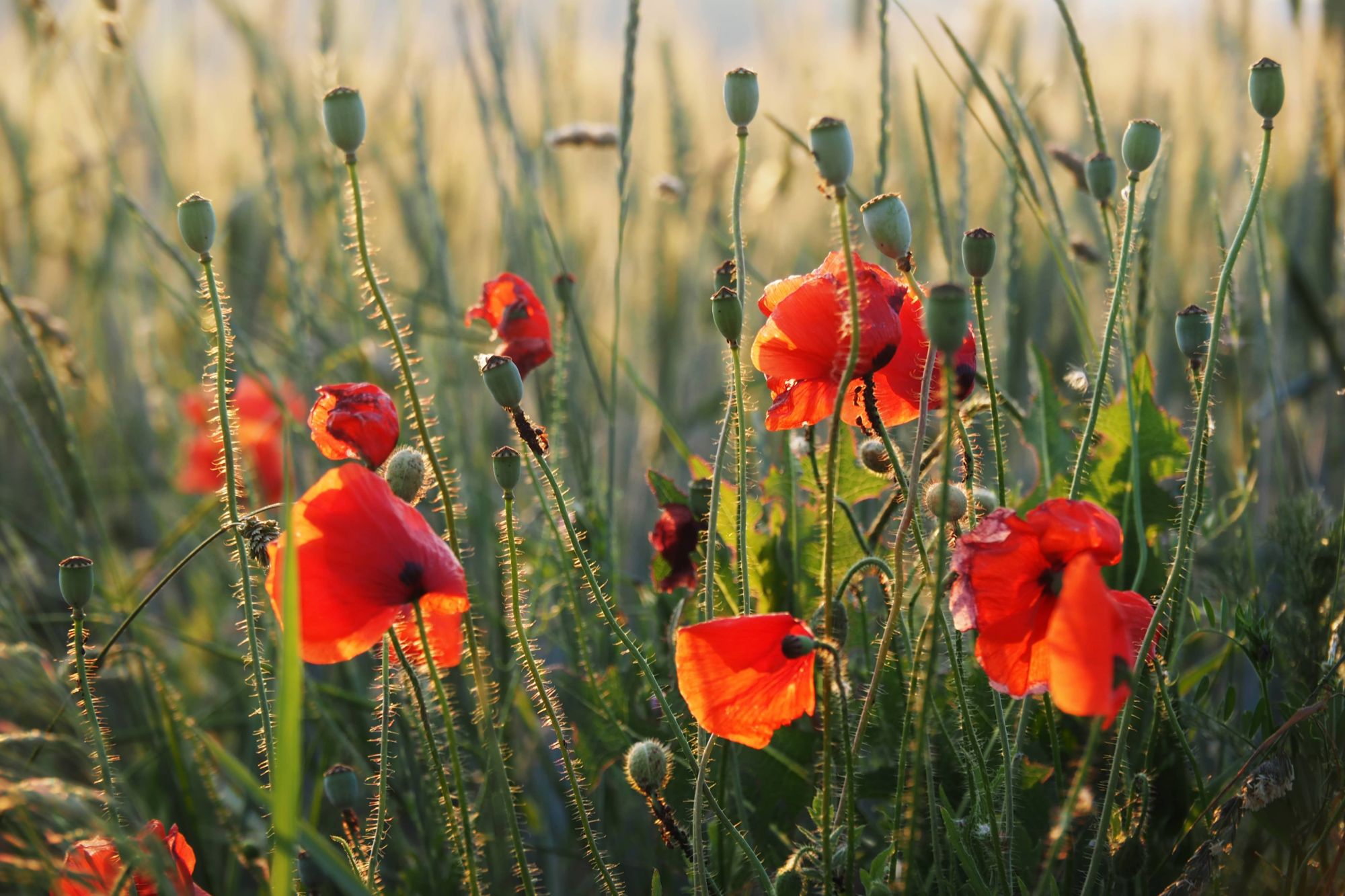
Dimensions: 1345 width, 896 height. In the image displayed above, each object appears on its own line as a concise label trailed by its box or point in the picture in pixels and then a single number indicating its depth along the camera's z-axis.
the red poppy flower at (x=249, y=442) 1.94
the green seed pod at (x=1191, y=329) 1.02
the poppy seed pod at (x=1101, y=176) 1.04
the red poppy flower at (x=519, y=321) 1.14
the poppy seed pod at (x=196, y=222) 1.00
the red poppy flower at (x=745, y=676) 0.97
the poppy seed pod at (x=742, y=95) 1.01
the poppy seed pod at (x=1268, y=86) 1.00
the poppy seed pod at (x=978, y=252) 0.98
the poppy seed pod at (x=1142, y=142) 1.01
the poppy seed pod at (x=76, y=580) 1.00
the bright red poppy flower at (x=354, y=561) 0.98
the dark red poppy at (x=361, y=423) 1.03
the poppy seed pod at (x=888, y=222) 1.00
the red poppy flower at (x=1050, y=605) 0.91
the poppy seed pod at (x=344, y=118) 0.99
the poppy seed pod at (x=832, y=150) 0.97
